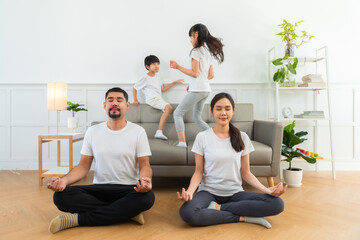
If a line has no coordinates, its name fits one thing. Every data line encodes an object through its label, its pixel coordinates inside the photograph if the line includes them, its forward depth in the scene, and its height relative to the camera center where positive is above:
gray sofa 2.34 -0.32
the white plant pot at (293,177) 2.57 -0.57
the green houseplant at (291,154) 2.58 -0.36
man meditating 1.55 -0.36
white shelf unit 3.02 +0.45
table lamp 2.75 +0.27
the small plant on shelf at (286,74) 2.96 +0.55
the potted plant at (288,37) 3.05 +0.99
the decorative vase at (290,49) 3.07 +0.84
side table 2.60 -0.26
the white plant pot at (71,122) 2.87 -0.01
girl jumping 2.40 +0.47
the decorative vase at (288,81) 3.12 +0.47
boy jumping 3.03 +0.42
